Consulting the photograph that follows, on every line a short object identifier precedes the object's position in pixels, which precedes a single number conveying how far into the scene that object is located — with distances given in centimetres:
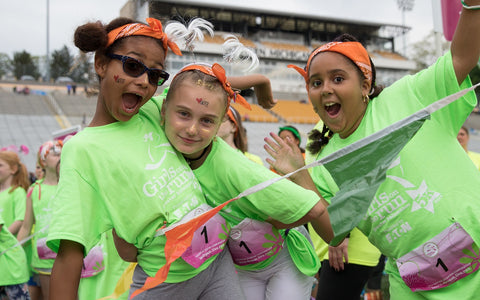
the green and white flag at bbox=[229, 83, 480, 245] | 187
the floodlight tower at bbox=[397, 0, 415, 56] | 4294
